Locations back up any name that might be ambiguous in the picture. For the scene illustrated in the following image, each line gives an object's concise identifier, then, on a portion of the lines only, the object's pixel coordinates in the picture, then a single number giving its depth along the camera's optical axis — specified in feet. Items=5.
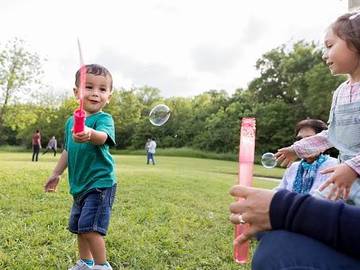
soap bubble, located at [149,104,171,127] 16.26
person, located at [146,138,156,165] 70.86
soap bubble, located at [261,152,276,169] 11.68
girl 5.88
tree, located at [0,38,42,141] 118.42
